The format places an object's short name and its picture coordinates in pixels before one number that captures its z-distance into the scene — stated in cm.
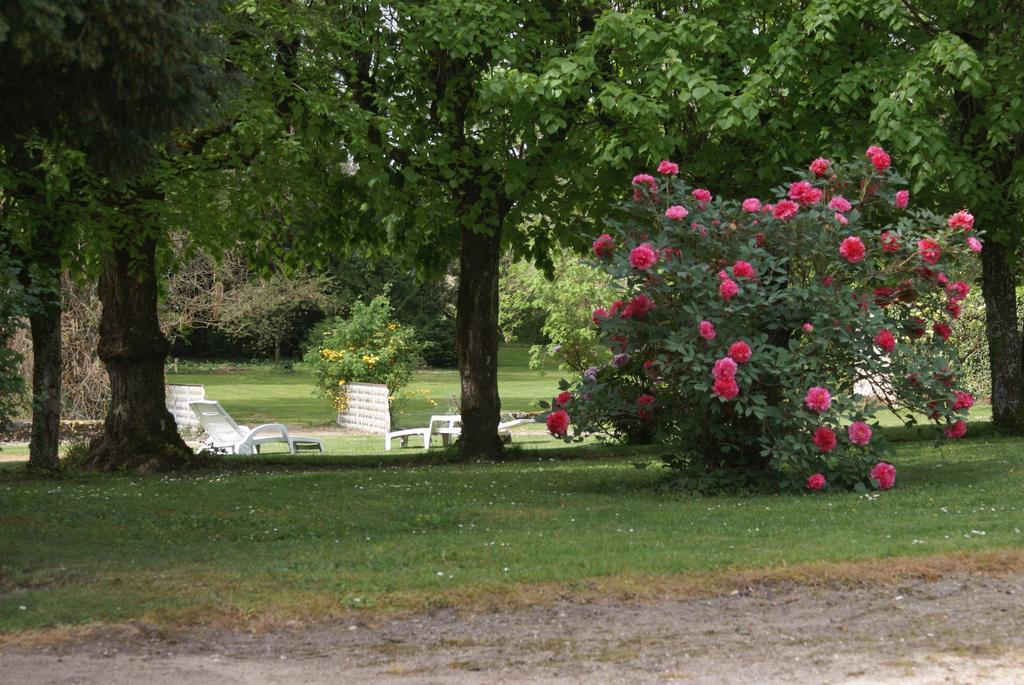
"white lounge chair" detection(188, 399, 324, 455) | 2247
